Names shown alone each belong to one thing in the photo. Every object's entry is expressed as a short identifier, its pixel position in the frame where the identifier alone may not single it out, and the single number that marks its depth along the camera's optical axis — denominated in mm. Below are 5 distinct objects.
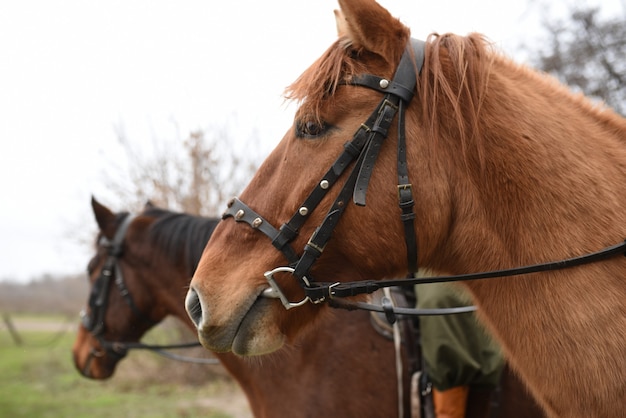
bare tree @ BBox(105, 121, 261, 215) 10383
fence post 16522
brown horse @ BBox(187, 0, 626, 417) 1638
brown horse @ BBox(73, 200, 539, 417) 2953
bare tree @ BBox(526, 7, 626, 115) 6980
